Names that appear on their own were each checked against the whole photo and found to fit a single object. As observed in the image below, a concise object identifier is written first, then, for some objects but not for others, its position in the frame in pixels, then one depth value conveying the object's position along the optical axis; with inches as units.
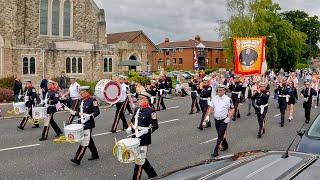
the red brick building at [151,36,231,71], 3587.6
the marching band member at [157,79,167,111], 892.0
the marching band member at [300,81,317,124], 721.6
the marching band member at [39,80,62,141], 540.1
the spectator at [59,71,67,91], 1067.9
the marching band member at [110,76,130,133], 603.5
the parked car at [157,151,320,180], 126.5
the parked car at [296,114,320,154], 309.6
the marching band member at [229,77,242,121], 723.7
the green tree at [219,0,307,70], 2268.7
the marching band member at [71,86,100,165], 408.5
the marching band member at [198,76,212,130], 657.7
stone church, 1475.1
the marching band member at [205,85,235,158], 447.2
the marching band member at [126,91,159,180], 333.1
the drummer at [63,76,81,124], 653.5
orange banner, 845.8
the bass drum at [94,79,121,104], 556.1
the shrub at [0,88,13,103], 968.0
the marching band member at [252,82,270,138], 574.4
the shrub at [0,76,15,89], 1158.5
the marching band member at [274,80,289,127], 681.6
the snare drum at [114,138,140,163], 298.8
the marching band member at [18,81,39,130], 626.2
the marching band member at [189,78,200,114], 785.3
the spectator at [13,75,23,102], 891.5
